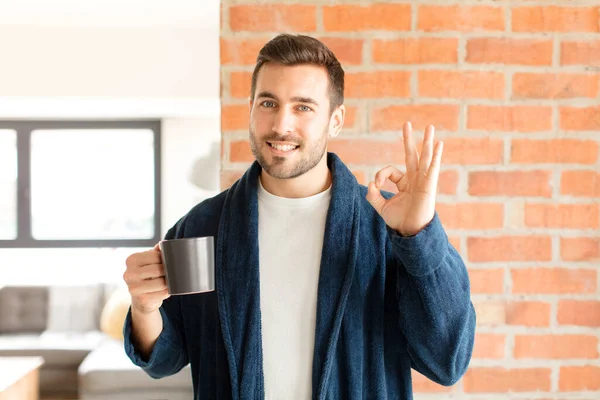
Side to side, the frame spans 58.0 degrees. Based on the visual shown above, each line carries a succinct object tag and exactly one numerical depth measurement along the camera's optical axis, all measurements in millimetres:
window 5770
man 1129
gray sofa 3693
